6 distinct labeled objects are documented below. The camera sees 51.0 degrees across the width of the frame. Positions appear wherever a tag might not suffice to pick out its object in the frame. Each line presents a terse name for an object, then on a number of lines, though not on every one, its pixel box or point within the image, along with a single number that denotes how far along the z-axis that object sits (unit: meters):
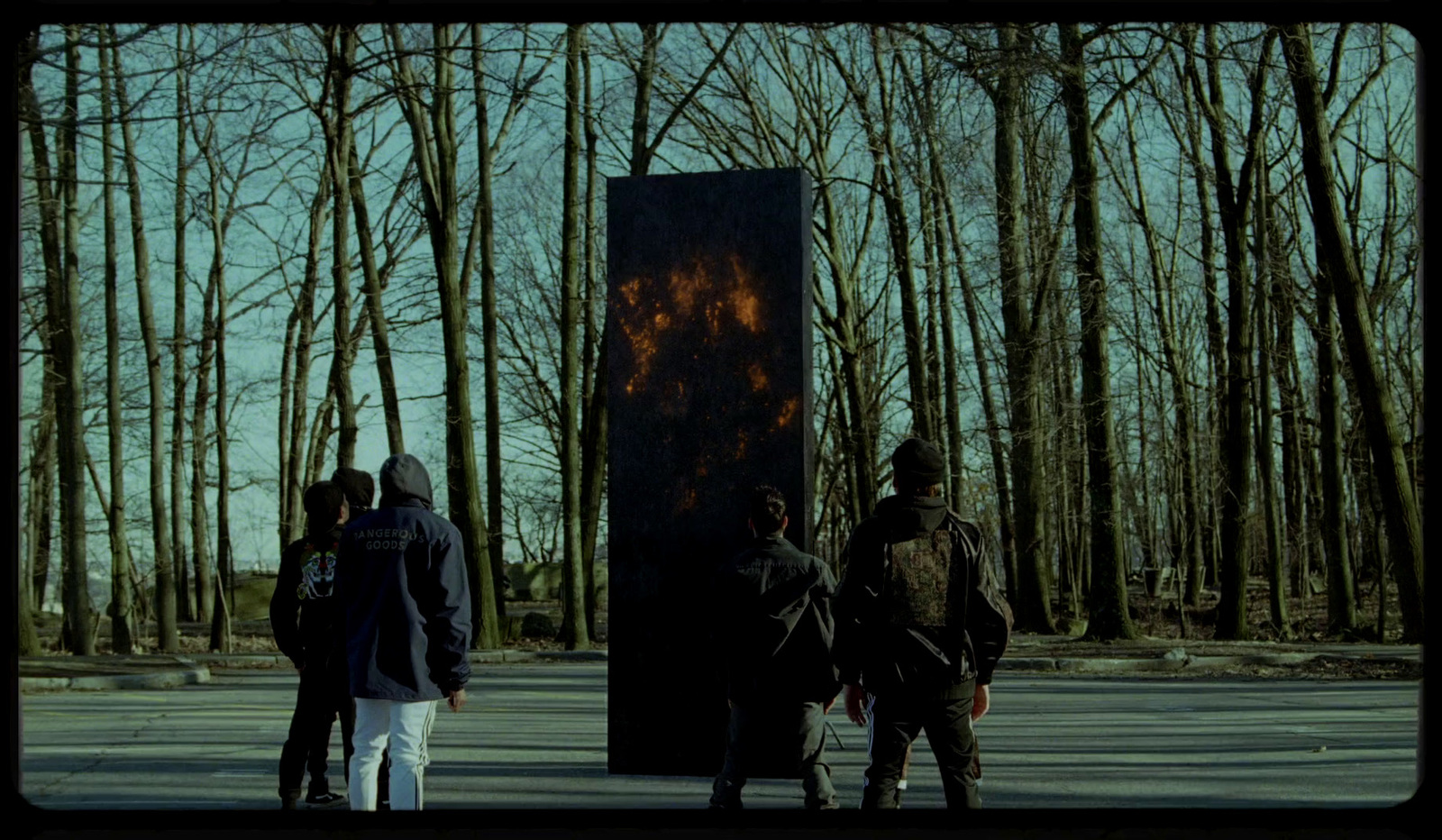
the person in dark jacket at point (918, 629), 6.26
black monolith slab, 8.64
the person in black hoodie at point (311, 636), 7.88
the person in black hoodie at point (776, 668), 7.44
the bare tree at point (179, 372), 27.78
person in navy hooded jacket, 6.60
